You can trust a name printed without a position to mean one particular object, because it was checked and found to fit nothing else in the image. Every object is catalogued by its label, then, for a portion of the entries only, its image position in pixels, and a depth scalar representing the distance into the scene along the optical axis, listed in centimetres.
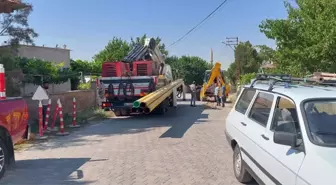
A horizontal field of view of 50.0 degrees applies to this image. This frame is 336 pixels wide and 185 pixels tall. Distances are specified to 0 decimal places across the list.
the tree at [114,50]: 4475
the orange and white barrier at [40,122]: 1116
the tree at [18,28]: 1383
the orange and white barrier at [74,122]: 1363
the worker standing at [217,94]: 2234
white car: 330
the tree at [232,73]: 4685
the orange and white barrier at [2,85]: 719
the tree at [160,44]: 5284
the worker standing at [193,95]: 2336
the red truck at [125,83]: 1558
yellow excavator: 2442
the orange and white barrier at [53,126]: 1258
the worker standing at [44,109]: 1325
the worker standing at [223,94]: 2233
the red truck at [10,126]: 643
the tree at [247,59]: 4491
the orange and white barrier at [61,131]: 1179
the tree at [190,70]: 5162
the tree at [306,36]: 1078
